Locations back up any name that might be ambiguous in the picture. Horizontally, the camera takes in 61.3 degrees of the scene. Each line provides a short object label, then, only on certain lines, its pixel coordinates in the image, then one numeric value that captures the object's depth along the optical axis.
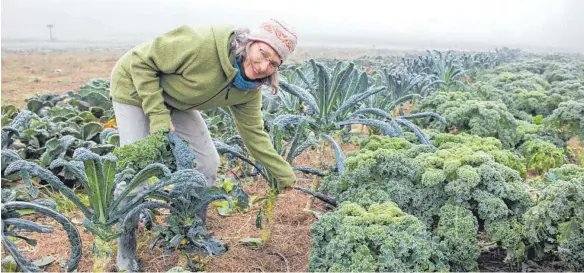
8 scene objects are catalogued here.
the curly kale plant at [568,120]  4.78
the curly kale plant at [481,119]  4.57
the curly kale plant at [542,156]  4.44
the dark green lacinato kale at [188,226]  2.63
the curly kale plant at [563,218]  2.51
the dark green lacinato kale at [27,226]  2.02
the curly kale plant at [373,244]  2.16
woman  2.47
